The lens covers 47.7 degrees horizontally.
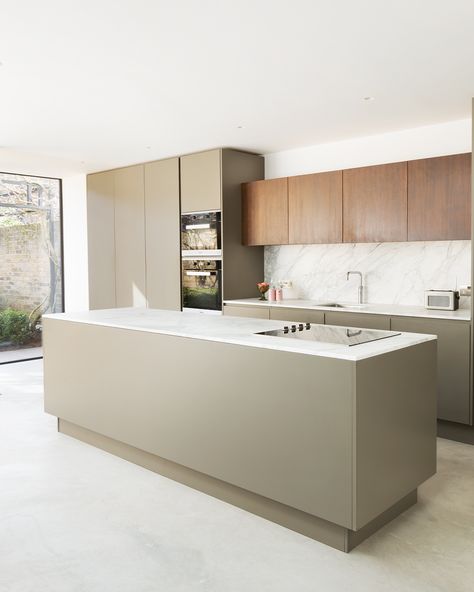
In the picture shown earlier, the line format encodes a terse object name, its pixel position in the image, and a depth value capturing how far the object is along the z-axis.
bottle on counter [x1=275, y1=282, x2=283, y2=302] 5.61
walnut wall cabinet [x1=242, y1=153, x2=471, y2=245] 4.29
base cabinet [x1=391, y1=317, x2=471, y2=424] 3.98
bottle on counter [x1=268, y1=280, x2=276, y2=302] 5.63
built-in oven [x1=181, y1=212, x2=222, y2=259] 5.72
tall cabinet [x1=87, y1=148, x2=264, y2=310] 5.75
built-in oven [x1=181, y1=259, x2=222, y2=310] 5.77
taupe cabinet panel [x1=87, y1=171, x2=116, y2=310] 7.11
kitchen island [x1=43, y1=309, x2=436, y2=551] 2.41
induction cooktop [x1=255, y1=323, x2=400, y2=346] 2.81
